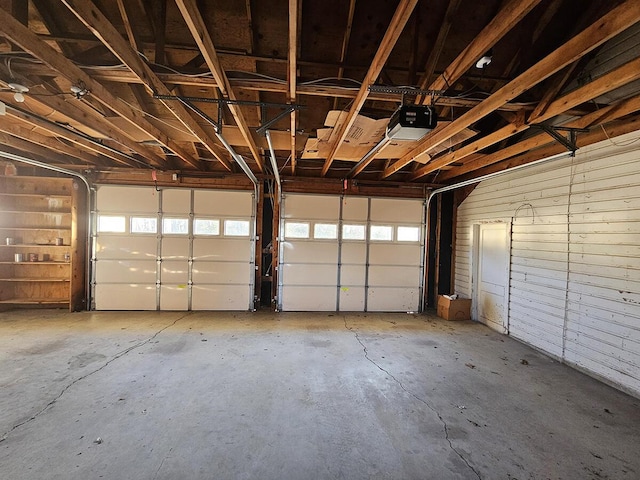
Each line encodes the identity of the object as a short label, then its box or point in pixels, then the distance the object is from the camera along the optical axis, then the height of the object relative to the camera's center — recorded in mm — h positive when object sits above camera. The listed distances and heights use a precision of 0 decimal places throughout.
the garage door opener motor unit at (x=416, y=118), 2537 +1082
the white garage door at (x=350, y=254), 5973 -342
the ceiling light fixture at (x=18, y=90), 2389 +1182
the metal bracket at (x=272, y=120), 2717 +1146
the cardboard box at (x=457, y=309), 5582 -1343
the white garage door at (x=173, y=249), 5625 -340
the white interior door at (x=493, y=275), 4887 -604
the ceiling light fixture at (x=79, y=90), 2370 +1172
